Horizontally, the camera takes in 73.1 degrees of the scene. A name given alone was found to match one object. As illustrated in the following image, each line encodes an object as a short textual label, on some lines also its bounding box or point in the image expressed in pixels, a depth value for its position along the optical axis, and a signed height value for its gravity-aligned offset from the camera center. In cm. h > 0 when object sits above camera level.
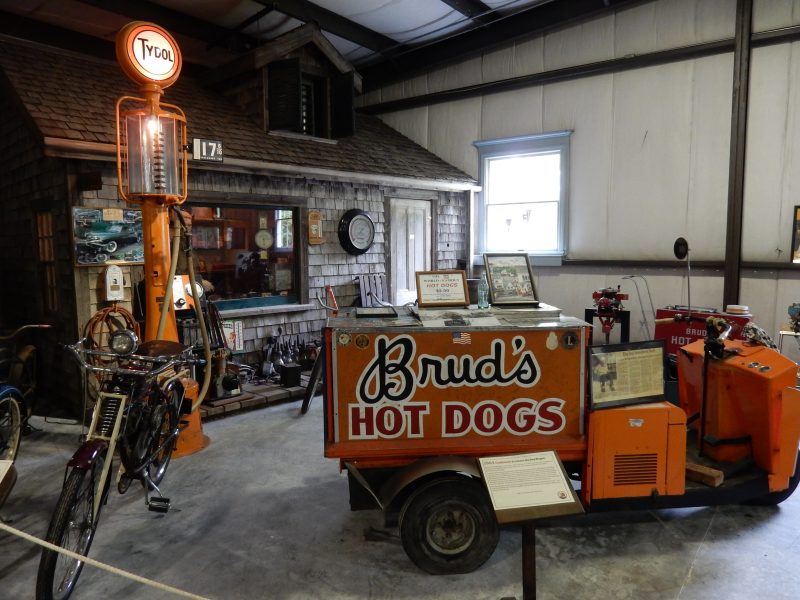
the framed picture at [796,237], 679 +23
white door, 885 +21
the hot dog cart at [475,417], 296 -92
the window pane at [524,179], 914 +135
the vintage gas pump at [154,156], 432 +83
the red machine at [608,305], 714 -66
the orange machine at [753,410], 326 -97
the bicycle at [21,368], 535 -114
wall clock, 785 +36
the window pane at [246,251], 662 +7
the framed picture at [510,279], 371 -16
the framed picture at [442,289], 371 -23
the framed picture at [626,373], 305 -67
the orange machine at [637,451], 302 -110
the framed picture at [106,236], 515 +20
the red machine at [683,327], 598 -86
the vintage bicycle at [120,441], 268 -110
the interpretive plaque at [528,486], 226 -102
